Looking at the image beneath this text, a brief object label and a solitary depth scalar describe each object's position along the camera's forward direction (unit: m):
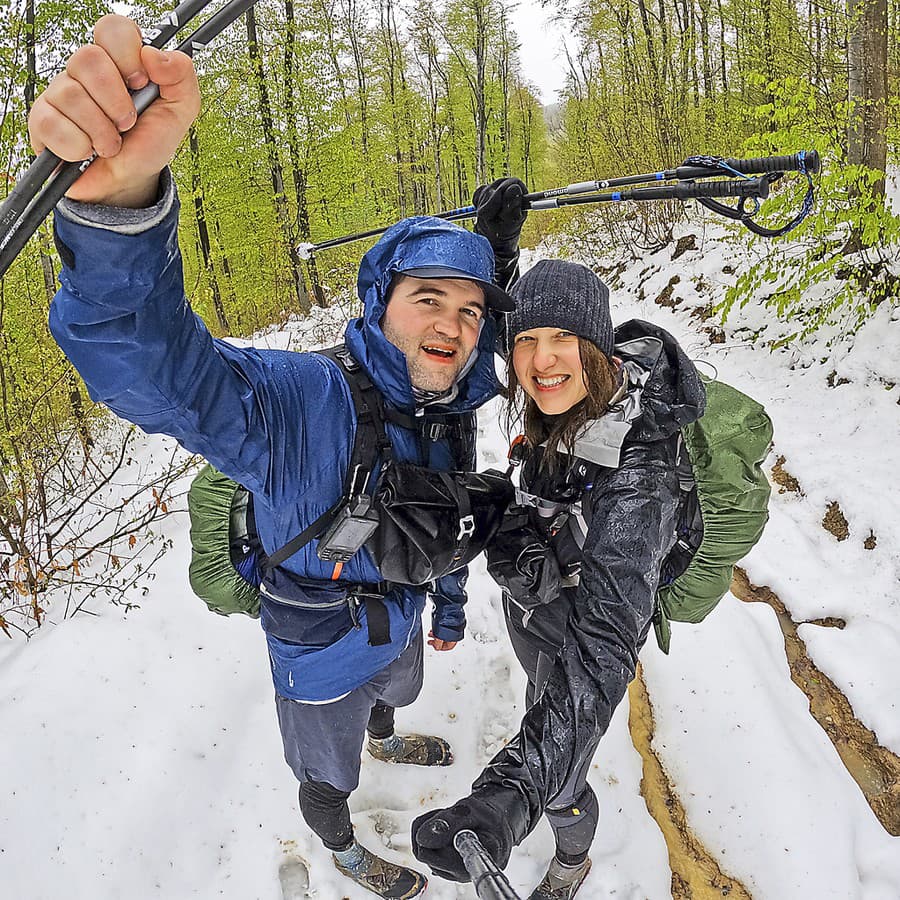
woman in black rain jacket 1.23
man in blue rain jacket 0.84
